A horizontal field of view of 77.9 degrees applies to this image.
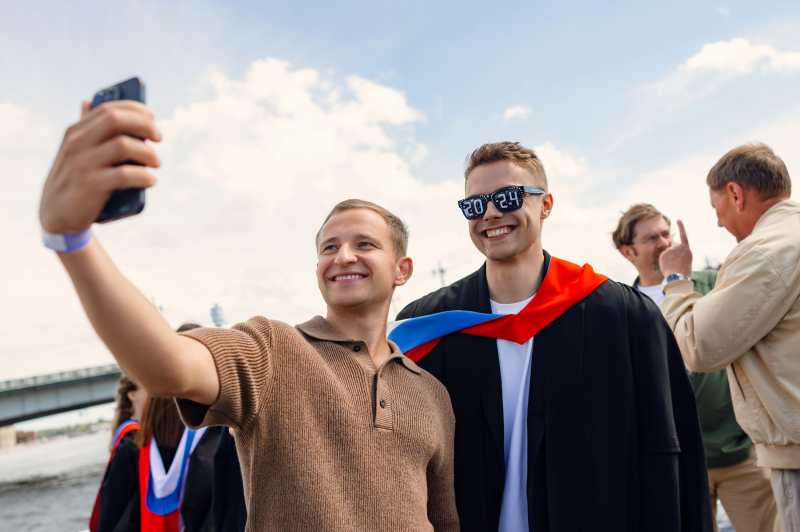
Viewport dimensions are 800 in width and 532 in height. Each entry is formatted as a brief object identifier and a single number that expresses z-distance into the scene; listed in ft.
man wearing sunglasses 7.72
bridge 78.37
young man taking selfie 2.90
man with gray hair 8.44
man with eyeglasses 11.40
